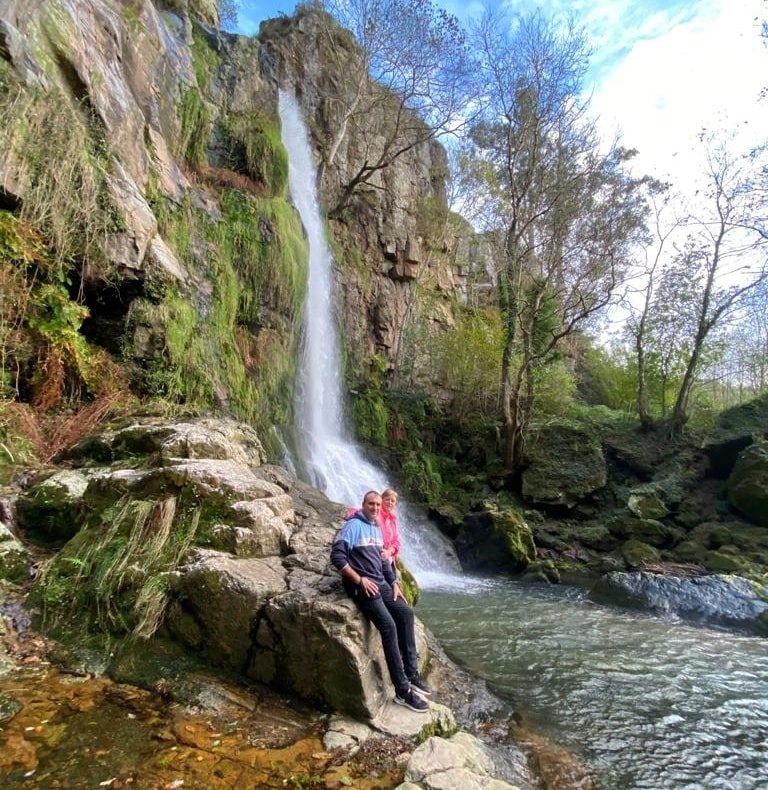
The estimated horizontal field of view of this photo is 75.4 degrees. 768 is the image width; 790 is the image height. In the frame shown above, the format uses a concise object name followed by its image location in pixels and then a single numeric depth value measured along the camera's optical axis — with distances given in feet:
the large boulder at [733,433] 46.03
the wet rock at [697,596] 25.70
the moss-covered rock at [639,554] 35.91
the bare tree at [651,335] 54.95
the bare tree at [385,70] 54.49
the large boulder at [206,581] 10.73
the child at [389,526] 14.58
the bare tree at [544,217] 48.52
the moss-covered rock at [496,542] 38.11
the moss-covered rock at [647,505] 42.01
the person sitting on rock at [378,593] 11.02
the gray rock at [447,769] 8.42
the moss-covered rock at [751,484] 38.81
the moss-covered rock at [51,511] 14.43
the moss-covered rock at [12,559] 12.54
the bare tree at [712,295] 48.28
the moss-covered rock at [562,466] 45.73
